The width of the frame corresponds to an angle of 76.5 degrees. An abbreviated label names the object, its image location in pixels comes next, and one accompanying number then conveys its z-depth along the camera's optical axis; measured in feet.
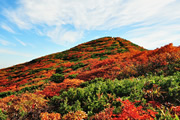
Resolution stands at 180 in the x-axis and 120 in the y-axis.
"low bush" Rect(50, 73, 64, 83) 49.88
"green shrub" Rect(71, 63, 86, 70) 75.41
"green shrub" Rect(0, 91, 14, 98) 49.46
